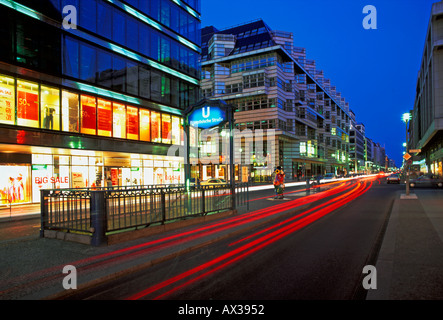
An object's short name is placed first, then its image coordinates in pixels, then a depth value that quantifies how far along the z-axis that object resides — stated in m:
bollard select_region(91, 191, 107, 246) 7.38
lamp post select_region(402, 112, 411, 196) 25.66
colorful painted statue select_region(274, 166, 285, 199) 19.50
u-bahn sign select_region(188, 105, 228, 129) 12.23
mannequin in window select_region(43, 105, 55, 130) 21.31
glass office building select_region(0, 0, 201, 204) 19.94
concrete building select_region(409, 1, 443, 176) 37.91
